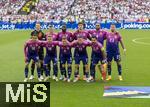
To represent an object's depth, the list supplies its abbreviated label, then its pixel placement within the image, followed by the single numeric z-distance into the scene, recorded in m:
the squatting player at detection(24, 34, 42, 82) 18.80
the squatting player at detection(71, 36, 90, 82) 18.72
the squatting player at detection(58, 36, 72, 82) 18.73
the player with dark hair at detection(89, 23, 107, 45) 19.78
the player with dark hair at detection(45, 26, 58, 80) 19.36
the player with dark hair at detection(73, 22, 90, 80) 19.00
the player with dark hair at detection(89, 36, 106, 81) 18.88
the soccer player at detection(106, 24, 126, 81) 19.53
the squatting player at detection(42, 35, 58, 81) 18.90
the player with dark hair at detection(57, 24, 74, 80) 19.44
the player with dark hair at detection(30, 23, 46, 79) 19.46
